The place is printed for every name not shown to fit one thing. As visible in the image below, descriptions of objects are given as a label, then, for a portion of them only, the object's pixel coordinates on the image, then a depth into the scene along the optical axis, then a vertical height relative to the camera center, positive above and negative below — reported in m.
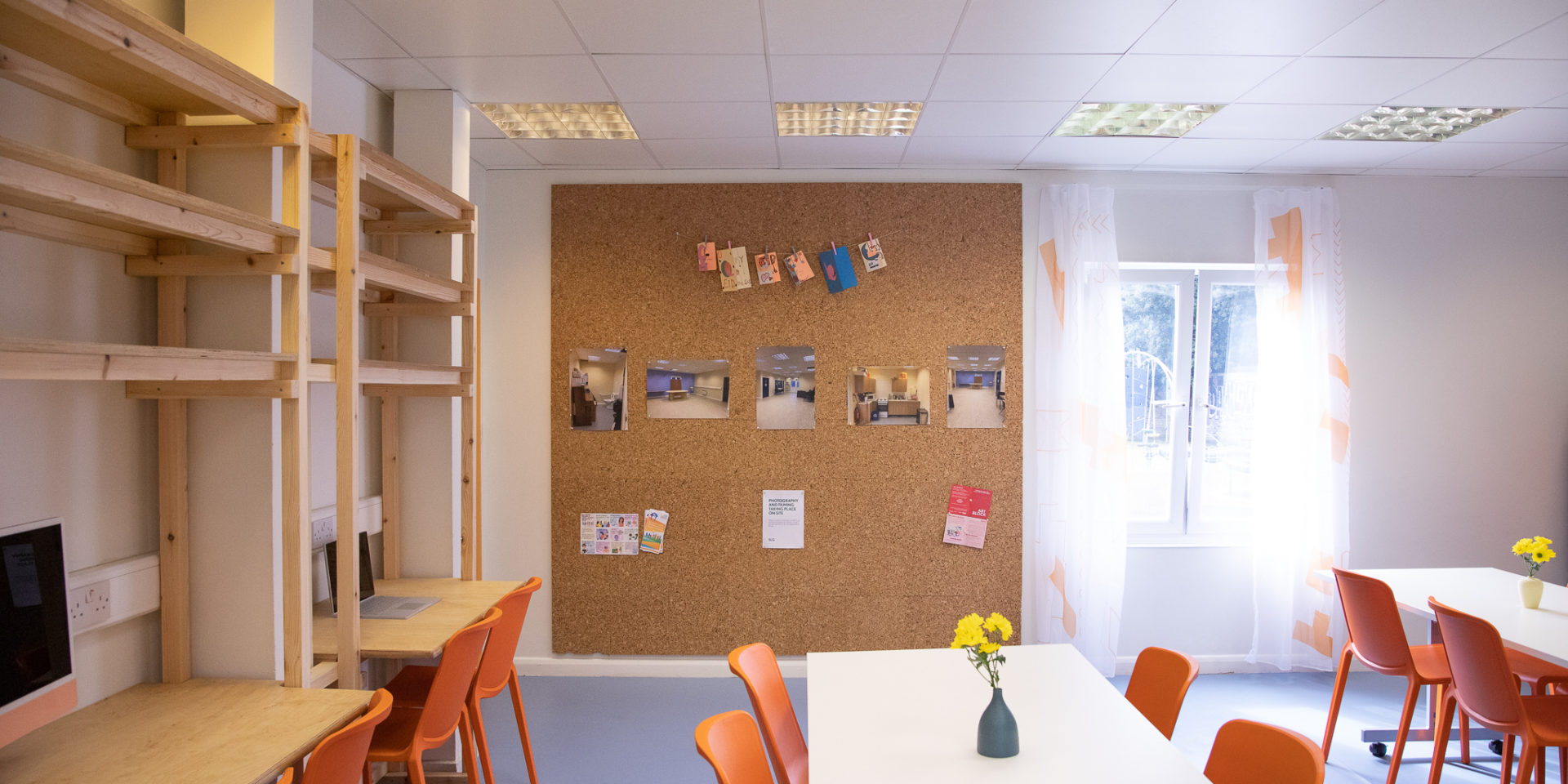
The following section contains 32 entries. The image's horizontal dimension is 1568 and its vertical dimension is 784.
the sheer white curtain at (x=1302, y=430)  4.11 -0.24
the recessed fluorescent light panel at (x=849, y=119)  3.37 +1.17
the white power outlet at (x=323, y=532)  2.66 -0.53
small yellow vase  2.96 -0.79
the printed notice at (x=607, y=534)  4.12 -0.81
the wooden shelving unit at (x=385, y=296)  2.20 +0.29
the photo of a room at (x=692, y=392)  4.13 -0.05
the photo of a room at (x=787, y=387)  4.13 -0.03
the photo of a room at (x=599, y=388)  4.13 -0.03
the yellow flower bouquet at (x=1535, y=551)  2.95 -0.64
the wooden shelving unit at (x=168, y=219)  1.38 +0.33
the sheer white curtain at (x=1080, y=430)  4.09 -0.24
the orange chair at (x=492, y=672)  2.63 -1.02
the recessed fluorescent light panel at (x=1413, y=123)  3.38 +1.17
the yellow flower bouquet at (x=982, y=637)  1.76 -0.58
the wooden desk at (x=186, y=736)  1.53 -0.77
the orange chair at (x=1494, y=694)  2.45 -1.00
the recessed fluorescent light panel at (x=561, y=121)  3.39 +1.17
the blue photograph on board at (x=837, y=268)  4.10 +0.60
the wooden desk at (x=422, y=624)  2.31 -0.79
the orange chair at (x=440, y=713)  2.24 -0.98
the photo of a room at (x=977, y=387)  4.17 -0.02
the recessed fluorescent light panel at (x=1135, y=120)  3.38 +1.18
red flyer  4.15 -0.71
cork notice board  4.13 -0.35
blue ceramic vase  1.78 -0.80
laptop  2.62 -0.78
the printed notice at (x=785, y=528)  4.14 -0.77
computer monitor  1.44 -0.48
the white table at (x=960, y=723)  1.72 -0.86
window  4.34 -0.09
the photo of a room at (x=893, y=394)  4.15 -0.06
